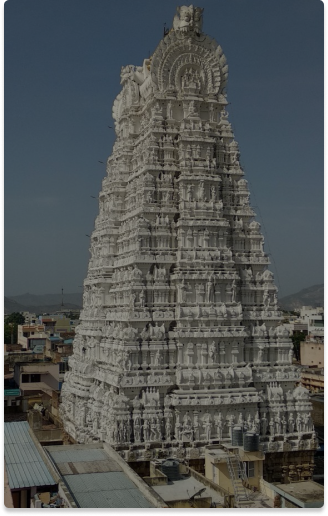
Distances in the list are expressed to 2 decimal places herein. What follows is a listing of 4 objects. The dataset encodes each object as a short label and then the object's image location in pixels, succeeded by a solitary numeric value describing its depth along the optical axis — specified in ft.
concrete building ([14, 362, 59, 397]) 188.85
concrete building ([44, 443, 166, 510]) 70.38
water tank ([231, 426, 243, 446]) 94.12
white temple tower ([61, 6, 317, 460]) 101.91
